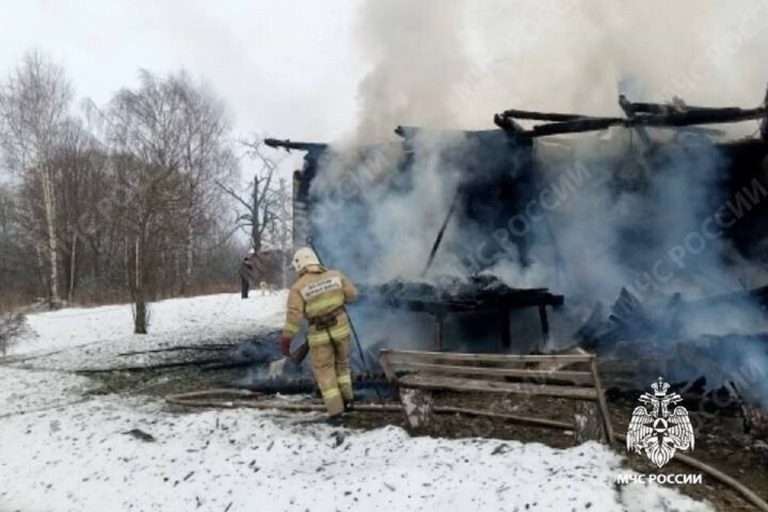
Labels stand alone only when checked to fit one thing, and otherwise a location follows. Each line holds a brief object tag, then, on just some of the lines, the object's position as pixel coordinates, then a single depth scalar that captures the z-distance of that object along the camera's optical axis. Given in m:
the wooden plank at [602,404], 4.78
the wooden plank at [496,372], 4.98
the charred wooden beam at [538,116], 9.17
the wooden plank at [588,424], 4.96
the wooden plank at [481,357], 4.90
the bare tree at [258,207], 37.19
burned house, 9.05
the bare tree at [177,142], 26.77
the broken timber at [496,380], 4.90
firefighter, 6.36
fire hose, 4.36
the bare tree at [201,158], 32.22
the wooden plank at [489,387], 4.82
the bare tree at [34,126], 25.84
